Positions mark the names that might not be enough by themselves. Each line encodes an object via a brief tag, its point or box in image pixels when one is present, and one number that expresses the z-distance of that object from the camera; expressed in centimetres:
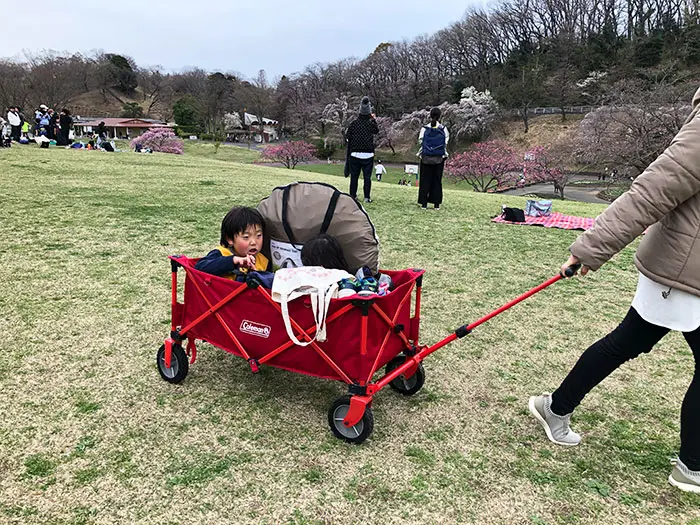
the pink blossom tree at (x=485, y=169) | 2627
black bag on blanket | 765
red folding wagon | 214
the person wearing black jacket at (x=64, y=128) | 1791
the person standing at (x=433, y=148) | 773
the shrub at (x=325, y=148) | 4825
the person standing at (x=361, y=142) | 771
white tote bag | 212
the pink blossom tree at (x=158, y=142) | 3673
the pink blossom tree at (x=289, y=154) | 3825
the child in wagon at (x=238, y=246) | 256
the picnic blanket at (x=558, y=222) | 739
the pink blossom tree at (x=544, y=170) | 2611
